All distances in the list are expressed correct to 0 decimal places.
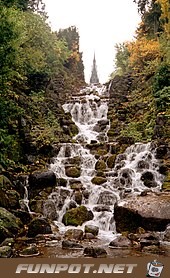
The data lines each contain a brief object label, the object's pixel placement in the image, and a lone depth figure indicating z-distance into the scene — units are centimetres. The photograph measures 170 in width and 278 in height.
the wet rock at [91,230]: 1216
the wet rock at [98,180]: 1600
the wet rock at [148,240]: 1062
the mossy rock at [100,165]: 1760
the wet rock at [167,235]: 1124
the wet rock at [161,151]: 1717
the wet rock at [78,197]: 1491
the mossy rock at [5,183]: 1406
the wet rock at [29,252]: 946
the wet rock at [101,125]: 2411
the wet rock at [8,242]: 1006
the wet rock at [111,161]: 1772
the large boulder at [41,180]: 1570
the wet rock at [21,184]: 1533
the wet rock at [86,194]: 1506
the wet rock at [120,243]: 1063
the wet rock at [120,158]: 1784
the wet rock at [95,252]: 948
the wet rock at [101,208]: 1412
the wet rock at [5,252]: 883
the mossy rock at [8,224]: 1075
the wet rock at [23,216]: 1289
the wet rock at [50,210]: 1411
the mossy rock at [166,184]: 1492
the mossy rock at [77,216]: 1334
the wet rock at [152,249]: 998
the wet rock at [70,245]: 1044
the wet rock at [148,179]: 1594
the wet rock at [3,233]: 1054
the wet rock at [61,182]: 1609
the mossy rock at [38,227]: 1162
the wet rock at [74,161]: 1827
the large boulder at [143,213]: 1195
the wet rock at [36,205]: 1445
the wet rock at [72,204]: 1458
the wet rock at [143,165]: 1695
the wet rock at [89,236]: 1162
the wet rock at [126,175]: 1613
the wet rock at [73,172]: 1698
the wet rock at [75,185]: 1563
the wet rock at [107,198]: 1474
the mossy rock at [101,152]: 1953
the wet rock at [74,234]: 1167
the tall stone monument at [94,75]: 8131
